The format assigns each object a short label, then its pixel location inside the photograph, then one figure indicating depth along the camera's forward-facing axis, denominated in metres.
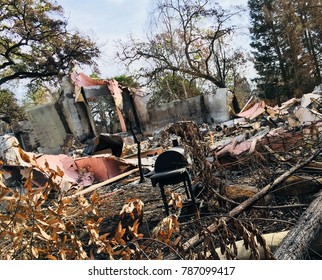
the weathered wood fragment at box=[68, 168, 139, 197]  6.78
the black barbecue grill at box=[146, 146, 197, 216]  3.55
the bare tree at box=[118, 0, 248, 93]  19.02
